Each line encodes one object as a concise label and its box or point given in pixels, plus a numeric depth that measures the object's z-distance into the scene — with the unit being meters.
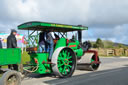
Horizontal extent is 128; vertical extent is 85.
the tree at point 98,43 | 53.36
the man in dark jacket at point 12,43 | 5.84
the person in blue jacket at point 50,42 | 7.21
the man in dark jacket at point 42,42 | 7.54
